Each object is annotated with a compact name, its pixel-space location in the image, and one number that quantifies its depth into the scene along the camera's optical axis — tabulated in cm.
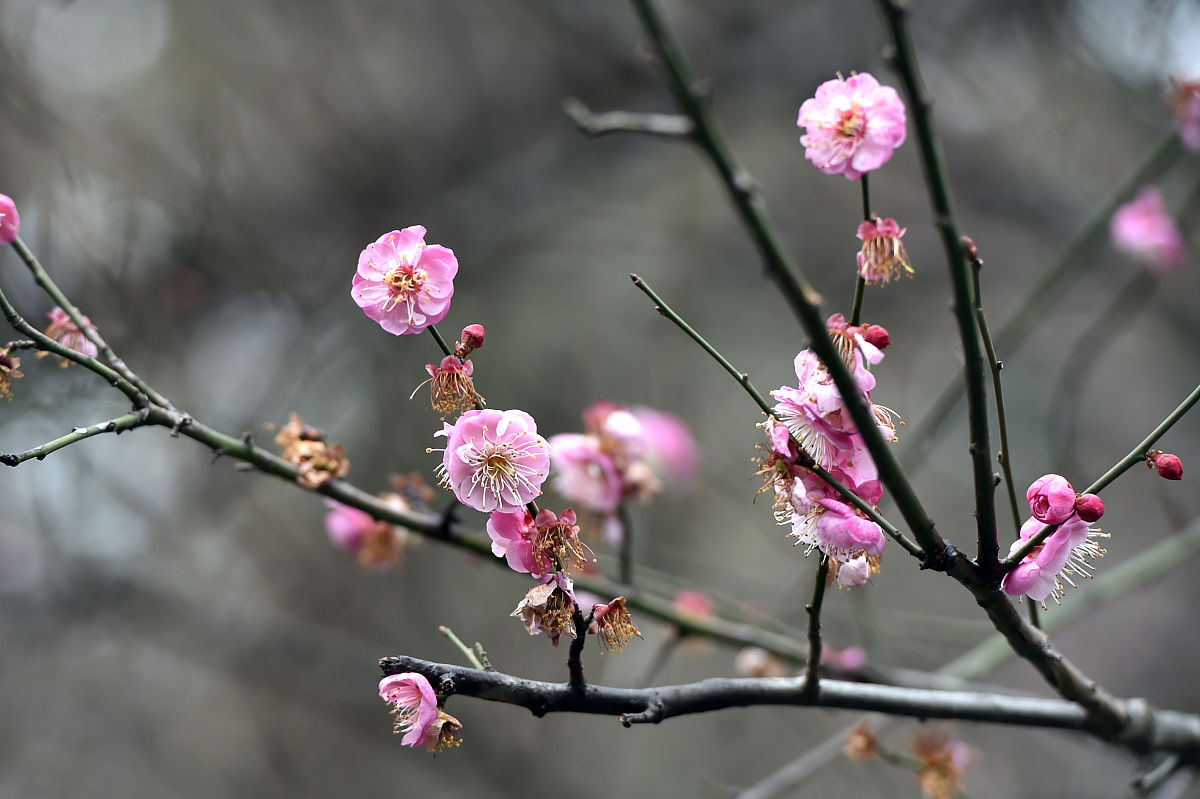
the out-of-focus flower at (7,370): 131
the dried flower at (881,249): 131
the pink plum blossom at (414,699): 130
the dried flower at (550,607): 131
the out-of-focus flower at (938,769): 145
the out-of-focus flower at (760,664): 151
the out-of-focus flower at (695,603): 161
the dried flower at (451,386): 131
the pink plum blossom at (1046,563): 131
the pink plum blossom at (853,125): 132
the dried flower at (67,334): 134
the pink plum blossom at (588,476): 146
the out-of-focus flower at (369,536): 144
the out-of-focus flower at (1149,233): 247
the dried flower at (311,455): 137
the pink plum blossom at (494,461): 131
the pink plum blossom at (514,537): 131
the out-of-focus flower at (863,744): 141
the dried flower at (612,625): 132
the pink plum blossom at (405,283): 132
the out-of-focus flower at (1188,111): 176
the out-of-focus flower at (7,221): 133
